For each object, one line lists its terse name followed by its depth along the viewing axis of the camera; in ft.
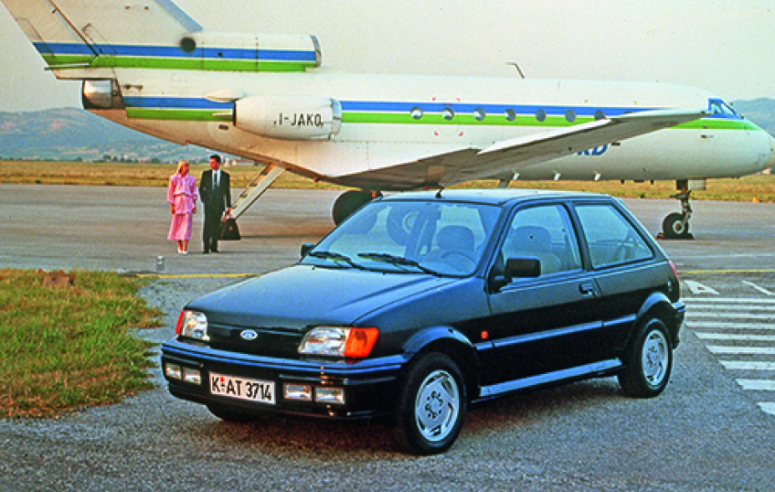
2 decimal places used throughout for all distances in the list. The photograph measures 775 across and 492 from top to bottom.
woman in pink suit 56.70
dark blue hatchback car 17.74
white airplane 64.95
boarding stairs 68.54
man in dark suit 59.41
